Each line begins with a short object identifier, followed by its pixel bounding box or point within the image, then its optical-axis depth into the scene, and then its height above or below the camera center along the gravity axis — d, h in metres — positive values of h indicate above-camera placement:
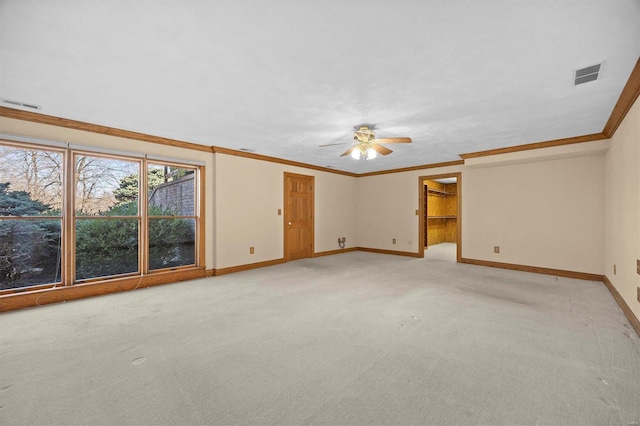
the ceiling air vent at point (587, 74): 2.21 +1.16
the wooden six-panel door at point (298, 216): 6.16 -0.07
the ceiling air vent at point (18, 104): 2.80 +1.17
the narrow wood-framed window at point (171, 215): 4.34 -0.02
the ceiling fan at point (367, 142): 3.61 +0.97
